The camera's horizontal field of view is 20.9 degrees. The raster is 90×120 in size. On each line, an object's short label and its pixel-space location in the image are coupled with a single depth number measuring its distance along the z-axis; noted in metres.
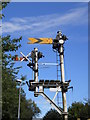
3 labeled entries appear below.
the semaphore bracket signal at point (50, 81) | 13.48
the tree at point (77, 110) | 59.03
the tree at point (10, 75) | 14.83
